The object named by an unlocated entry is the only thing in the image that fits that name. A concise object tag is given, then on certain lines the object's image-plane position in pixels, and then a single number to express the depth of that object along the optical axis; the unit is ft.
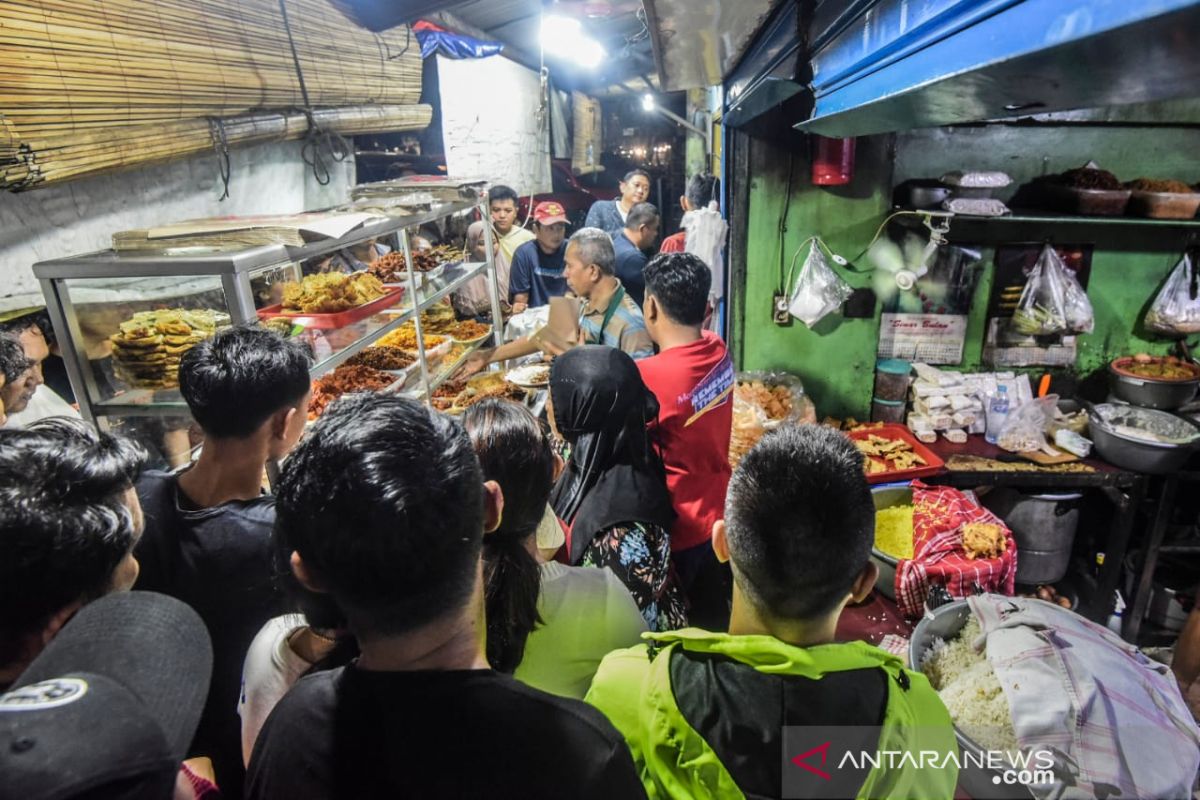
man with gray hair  12.37
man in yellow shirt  20.49
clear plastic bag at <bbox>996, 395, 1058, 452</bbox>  12.48
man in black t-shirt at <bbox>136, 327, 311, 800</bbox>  5.31
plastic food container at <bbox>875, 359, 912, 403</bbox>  13.74
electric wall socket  13.79
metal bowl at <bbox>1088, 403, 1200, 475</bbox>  11.13
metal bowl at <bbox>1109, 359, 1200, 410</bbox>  12.16
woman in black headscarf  7.13
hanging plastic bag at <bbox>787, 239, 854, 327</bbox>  13.15
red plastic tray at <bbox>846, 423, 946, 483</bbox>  11.71
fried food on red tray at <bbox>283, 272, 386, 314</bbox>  8.98
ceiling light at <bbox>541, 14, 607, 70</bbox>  21.56
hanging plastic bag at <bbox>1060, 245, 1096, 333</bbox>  12.70
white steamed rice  6.10
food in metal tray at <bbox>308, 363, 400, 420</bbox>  9.76
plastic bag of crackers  12.54
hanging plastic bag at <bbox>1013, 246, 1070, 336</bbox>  12.71
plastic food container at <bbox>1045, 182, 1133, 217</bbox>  11.50
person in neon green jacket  3.92
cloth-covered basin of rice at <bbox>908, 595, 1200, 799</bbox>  5.63
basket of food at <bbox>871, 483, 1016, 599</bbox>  9.71
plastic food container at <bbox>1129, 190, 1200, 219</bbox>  11.46
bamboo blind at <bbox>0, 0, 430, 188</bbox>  7.39
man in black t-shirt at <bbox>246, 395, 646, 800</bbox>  2.97
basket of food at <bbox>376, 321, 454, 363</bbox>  12.37
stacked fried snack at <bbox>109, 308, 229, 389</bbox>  7.11
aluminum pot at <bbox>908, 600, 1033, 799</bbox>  7.45
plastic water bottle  12.94
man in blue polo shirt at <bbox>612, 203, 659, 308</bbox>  18.20
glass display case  6.43
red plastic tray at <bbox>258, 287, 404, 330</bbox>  8.63
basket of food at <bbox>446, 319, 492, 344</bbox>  14.42
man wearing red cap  19.47
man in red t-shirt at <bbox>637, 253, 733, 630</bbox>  9.07
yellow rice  10.44
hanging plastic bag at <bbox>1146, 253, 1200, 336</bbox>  12.75
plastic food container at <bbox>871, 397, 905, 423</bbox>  13.93
